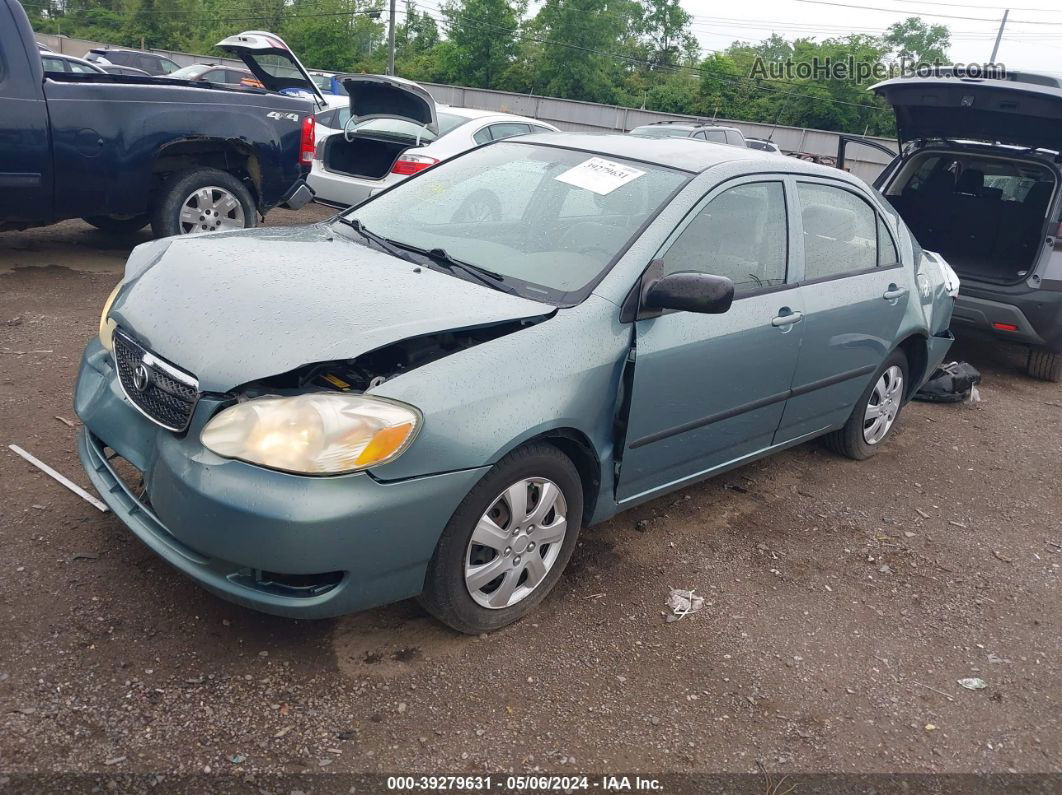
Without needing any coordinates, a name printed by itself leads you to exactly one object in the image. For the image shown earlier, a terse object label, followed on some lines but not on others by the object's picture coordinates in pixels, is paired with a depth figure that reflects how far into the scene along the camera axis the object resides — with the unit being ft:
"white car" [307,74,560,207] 29.30
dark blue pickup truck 19.40
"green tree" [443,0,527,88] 186.50
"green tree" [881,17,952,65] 225.76
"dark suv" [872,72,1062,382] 20.40
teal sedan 8.01
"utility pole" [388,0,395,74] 118.83
